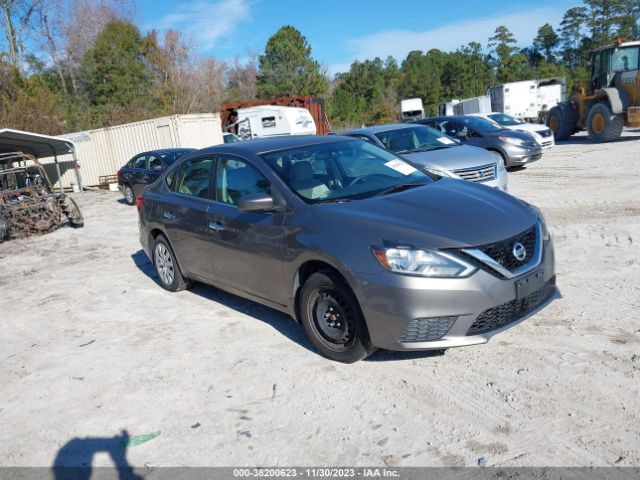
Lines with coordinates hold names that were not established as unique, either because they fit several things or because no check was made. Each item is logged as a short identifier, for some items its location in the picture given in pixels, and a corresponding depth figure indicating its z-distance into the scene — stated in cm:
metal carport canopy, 1724
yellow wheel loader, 1816
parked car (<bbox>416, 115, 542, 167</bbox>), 1395
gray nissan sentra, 362
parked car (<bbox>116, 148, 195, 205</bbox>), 1503
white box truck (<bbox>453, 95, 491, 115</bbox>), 3569
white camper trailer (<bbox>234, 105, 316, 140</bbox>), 2395
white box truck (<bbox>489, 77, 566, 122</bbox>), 3303
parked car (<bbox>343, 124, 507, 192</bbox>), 898
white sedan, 1659
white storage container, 2128
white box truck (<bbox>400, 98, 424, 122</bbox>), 4753
